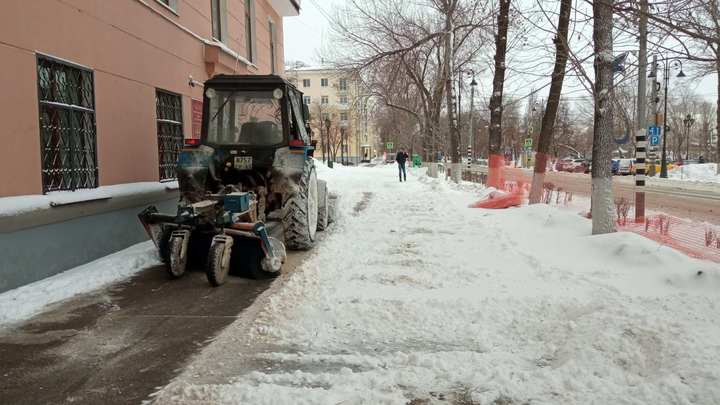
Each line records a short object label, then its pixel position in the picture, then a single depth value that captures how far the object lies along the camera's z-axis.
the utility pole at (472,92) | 28.74
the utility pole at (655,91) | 8.23
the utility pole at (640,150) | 11.29
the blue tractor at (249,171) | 6.54
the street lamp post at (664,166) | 33.62
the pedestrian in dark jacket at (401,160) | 26.59
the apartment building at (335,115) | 64.75
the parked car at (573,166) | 48.59
